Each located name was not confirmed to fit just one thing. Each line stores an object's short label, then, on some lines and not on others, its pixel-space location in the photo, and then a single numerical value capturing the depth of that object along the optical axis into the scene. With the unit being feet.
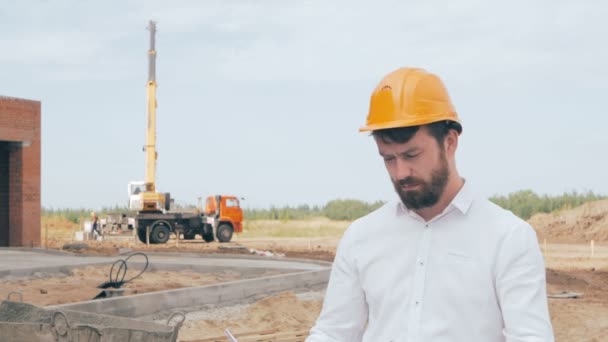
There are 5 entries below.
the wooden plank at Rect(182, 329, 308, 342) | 30.01
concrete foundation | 37.32
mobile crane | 118.62
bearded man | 7.72
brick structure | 98.84
